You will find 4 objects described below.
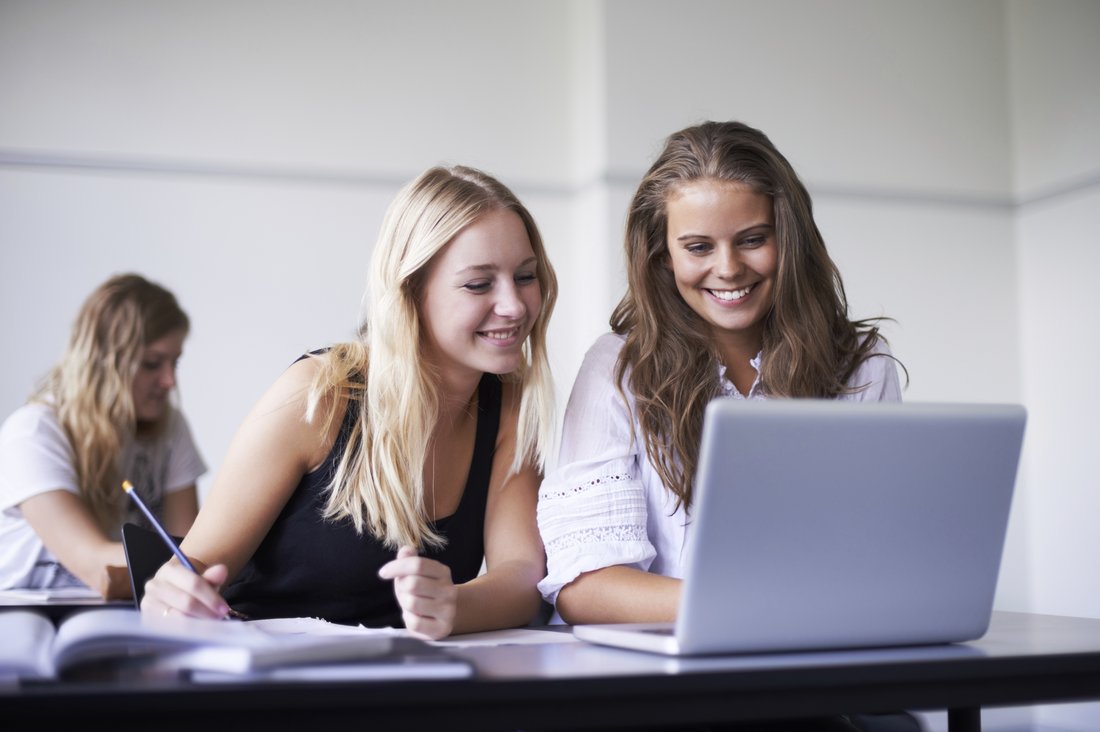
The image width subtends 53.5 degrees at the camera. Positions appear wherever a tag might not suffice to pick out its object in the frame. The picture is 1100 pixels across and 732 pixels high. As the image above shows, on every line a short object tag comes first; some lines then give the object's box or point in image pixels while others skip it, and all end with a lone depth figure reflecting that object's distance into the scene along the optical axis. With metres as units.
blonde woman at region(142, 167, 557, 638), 1.58
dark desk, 0.70
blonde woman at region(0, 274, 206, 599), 2.85
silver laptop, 0.85
